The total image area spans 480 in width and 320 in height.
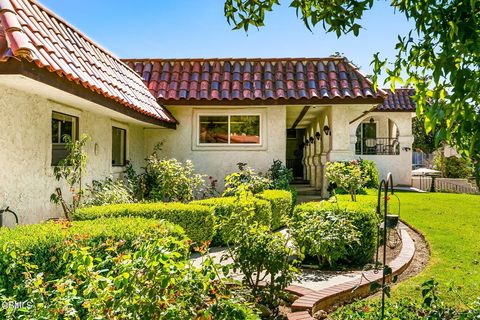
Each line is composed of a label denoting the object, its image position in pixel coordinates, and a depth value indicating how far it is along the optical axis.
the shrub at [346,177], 10.62
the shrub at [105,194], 9.10
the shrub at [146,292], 2.76
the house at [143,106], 6.83
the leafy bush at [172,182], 10.85
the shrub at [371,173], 16.33
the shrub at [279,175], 12.31
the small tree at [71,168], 8.04
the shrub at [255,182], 10.77
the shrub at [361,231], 7.14
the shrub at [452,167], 28.80
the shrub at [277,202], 9.80
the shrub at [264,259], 4.96
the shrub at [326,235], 6.46
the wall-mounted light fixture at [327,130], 14.36
